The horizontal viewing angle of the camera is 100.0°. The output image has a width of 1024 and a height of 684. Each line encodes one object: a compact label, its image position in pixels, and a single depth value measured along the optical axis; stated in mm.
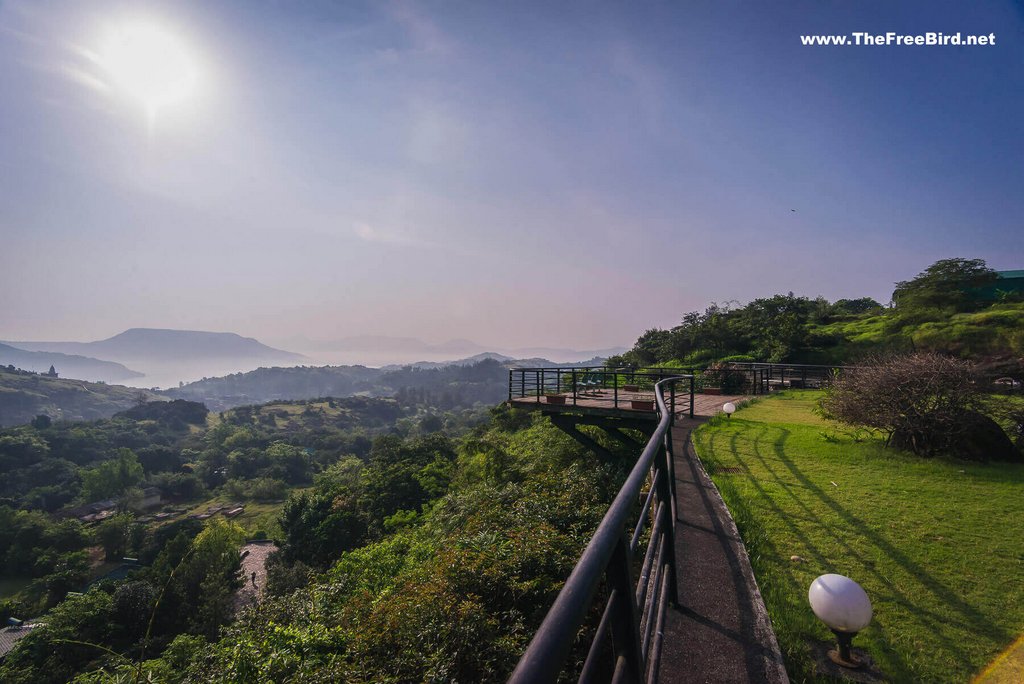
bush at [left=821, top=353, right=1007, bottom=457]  7043
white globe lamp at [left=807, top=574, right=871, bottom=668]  2750
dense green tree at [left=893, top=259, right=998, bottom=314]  22812
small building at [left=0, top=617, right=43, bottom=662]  27847
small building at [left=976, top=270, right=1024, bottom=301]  23672
